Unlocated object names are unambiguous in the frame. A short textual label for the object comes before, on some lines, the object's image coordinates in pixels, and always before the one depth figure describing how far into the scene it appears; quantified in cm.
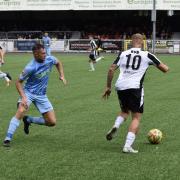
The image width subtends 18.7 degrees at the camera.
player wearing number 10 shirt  877
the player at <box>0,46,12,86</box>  2062
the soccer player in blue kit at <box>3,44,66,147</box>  918
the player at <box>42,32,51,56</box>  3701
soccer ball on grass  947
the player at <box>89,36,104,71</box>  2864
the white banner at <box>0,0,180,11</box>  5153
